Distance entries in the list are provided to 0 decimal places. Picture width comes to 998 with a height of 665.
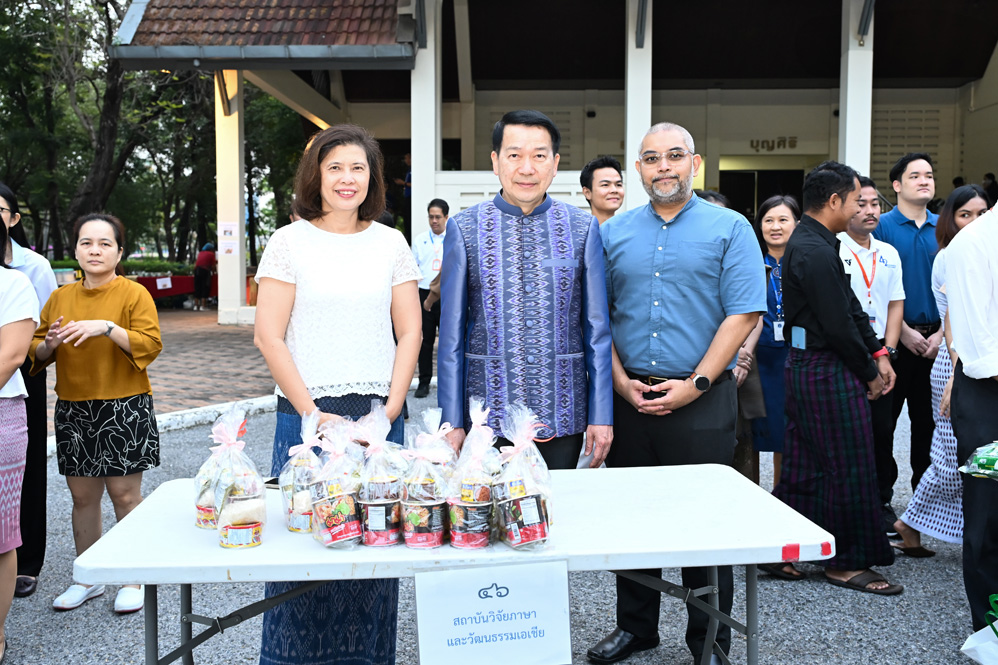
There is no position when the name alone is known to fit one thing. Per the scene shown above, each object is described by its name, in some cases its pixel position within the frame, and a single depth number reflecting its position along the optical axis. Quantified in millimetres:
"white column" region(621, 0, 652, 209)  11953
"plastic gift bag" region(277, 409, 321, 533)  2205
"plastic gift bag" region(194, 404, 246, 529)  2201
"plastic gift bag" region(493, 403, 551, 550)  2057
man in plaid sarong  3861
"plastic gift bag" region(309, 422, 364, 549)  2064
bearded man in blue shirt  3121
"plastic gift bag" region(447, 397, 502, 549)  2080
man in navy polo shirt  5098
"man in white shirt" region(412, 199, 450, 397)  8812
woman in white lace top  2736
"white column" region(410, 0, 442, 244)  11852
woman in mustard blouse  3760
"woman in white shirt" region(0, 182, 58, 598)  3984
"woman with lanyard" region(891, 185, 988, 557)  4219
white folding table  1966
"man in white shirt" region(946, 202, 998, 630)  2988
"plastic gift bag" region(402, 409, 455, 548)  2080
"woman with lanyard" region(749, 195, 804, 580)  4945
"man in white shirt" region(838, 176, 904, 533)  4664
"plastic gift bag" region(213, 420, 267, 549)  2086
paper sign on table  2002
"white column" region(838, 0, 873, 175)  11898
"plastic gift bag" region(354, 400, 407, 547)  2088
